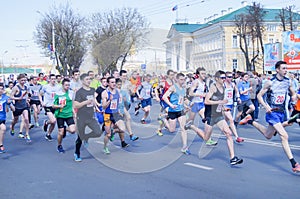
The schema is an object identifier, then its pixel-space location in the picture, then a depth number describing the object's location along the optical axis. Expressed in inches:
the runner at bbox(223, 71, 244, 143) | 380.5
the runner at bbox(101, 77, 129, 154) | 356.8
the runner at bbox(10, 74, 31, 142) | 458.2
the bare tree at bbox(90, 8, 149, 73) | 636.1
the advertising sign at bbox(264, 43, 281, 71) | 1159.6
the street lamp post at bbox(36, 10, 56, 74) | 1571.1
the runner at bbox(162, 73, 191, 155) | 364.2
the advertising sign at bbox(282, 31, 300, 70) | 995.9
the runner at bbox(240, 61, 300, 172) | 285.7
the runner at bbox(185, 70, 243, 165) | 312.8
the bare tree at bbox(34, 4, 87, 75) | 1617.2
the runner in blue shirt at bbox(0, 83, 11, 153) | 369.3
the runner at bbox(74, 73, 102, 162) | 332.8
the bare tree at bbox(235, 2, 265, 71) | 1876.2
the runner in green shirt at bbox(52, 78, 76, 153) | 370.3
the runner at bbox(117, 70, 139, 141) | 401.6
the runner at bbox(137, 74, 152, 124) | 579.2
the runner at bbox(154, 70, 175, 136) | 468.4
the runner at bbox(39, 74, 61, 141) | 443.5
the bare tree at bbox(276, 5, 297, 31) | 1767.1
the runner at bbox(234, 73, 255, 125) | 508.1
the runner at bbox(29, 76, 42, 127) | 567.2
